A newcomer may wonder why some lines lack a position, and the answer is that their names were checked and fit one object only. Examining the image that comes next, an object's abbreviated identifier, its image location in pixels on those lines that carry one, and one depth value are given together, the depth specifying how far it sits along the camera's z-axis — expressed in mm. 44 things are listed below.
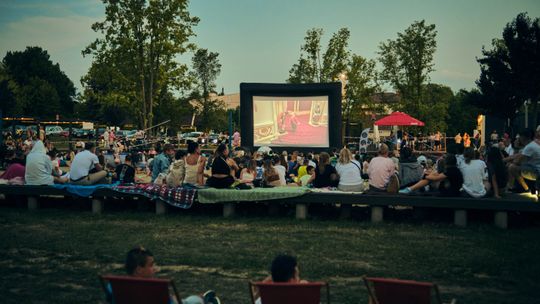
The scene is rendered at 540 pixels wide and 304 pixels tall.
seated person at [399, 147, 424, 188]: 10641
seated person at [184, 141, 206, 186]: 11328
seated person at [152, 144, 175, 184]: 12984
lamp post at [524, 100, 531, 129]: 31150
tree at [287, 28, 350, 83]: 39625
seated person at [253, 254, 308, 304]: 3947
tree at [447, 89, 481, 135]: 70650
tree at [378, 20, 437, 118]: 47969
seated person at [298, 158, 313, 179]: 14014
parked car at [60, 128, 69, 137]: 59688
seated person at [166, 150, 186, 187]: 11469
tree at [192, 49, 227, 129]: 70875
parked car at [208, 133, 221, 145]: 45259
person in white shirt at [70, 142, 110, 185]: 11477
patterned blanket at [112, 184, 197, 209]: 10875
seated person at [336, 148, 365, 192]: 10758
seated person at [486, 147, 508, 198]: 9750
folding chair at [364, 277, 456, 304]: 3480
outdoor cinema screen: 22469
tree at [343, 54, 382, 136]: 40750
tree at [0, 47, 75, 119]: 63147
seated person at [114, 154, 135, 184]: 12758
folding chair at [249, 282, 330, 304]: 3520
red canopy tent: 31297
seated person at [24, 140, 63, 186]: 11750
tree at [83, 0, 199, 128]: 36375
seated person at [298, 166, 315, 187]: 12747
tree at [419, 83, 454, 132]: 47344
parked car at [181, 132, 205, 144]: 54484
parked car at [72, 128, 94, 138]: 57625
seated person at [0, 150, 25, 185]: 12211
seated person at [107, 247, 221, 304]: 4172
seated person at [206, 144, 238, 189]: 11047
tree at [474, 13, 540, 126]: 29328
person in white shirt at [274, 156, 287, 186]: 12225
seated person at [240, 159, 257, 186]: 12801
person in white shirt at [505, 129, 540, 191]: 10008
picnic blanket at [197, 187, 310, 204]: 10469
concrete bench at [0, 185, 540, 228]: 9406
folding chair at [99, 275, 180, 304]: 3631
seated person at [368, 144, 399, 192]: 10492
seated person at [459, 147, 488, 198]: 9773
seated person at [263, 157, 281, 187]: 11797
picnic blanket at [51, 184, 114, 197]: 11250
